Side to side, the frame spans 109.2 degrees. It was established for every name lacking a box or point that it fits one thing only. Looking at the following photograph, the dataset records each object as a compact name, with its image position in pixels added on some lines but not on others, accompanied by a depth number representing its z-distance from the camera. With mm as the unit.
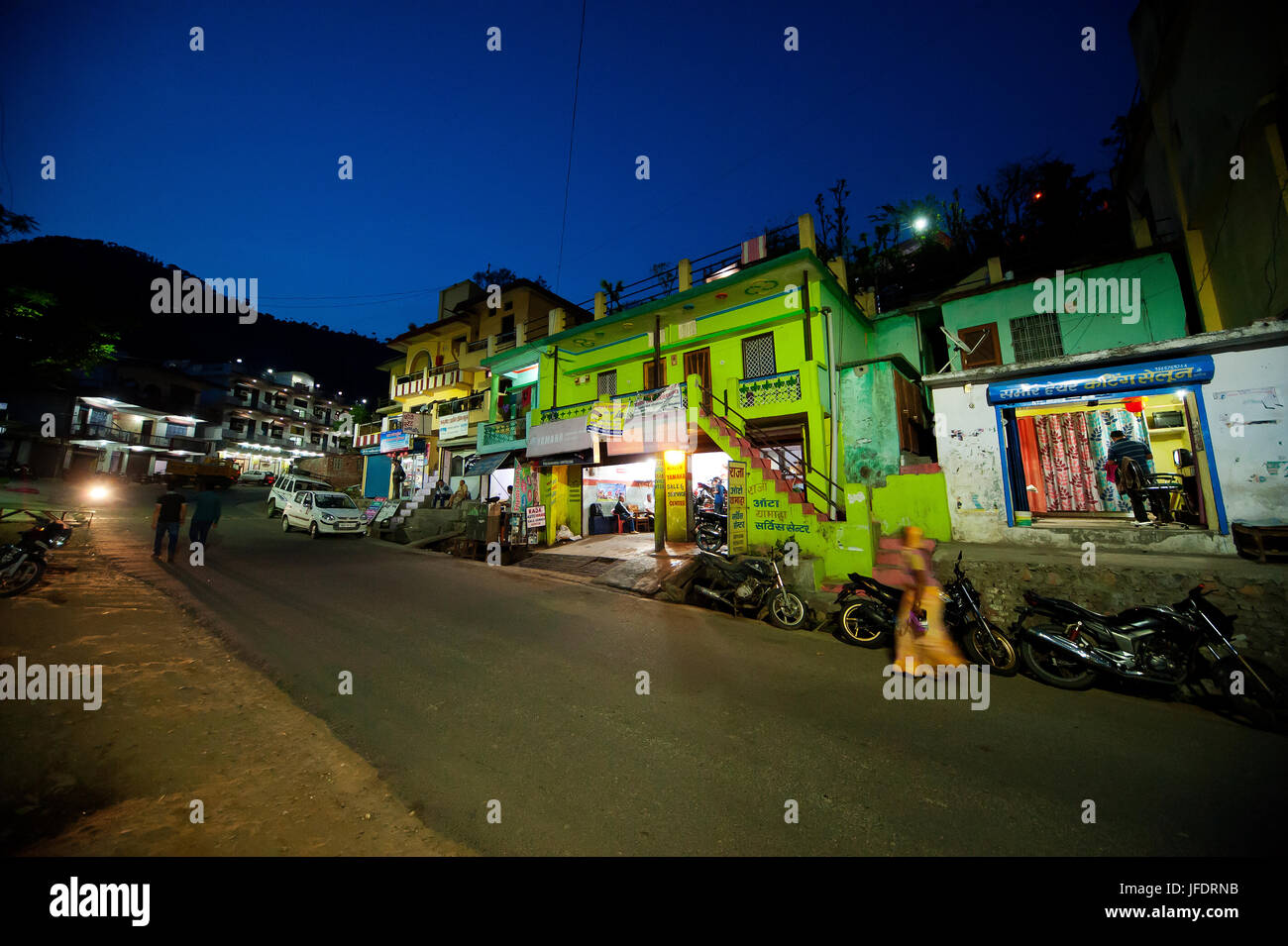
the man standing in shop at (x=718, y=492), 16555
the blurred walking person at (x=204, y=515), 11453
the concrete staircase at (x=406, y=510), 17873
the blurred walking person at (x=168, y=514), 10688
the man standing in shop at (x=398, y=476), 27125
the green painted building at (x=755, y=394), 10828
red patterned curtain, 11359
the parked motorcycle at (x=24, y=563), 6988
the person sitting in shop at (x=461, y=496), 20469
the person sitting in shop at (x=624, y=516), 18562
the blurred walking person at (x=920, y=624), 5961
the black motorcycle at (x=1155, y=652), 4660
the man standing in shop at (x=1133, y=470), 8859
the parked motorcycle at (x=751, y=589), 8000
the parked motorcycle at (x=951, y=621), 5793
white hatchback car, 16578
